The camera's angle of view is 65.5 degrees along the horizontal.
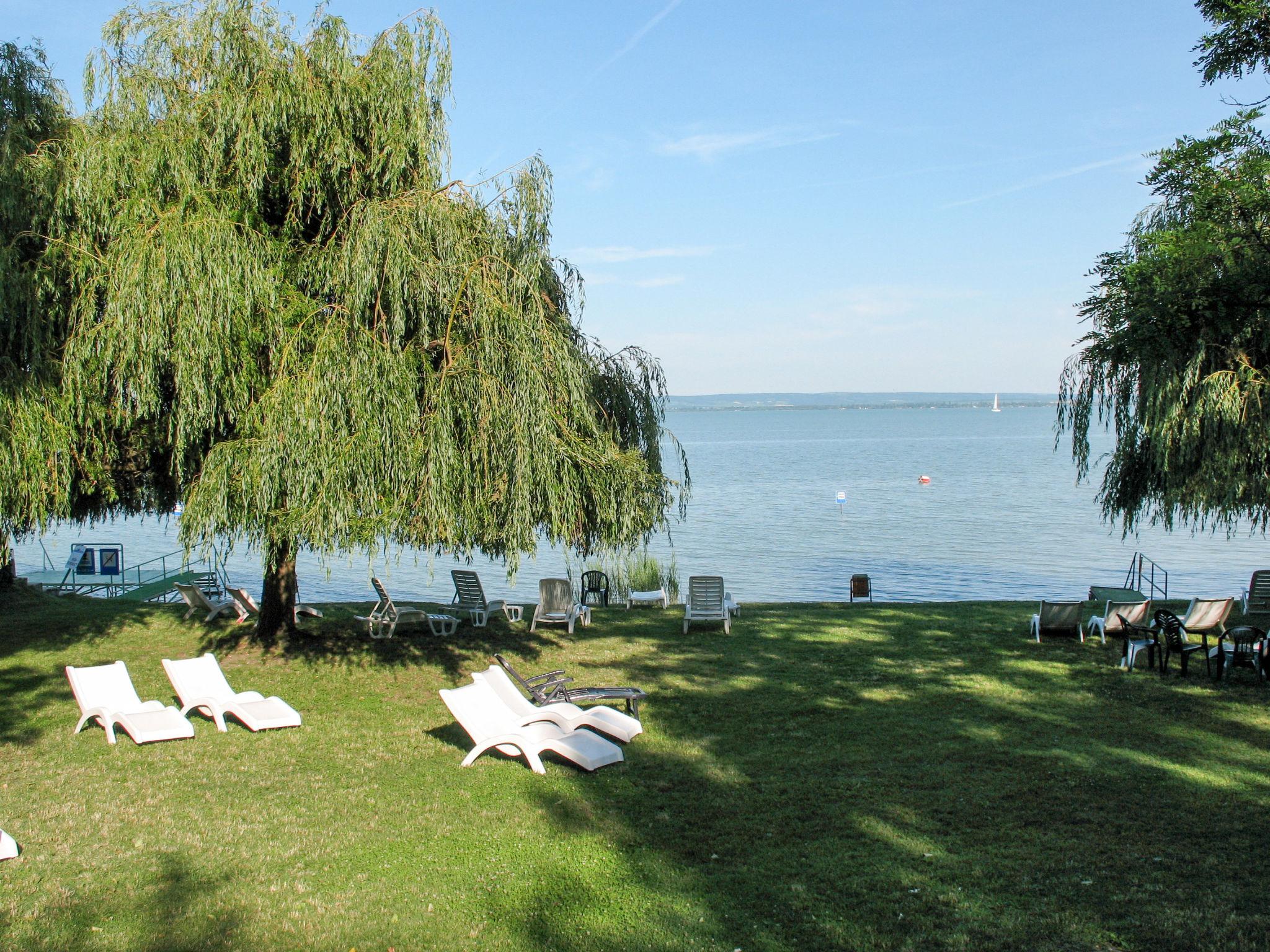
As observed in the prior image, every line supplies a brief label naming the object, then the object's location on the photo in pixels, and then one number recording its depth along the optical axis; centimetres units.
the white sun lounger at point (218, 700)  1056
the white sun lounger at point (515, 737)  915
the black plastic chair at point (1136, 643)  1339
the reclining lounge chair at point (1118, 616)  1458
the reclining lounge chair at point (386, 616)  1568
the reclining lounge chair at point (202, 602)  1653
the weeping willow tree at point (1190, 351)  820
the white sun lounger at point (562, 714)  1002
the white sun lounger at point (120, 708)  1000
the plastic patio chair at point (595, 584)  2117
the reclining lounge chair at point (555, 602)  1681
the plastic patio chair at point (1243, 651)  1261
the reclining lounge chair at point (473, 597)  1692
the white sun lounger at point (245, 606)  1638
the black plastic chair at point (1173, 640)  1305
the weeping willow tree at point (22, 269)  1088
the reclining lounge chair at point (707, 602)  1653
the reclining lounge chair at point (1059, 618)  1520
